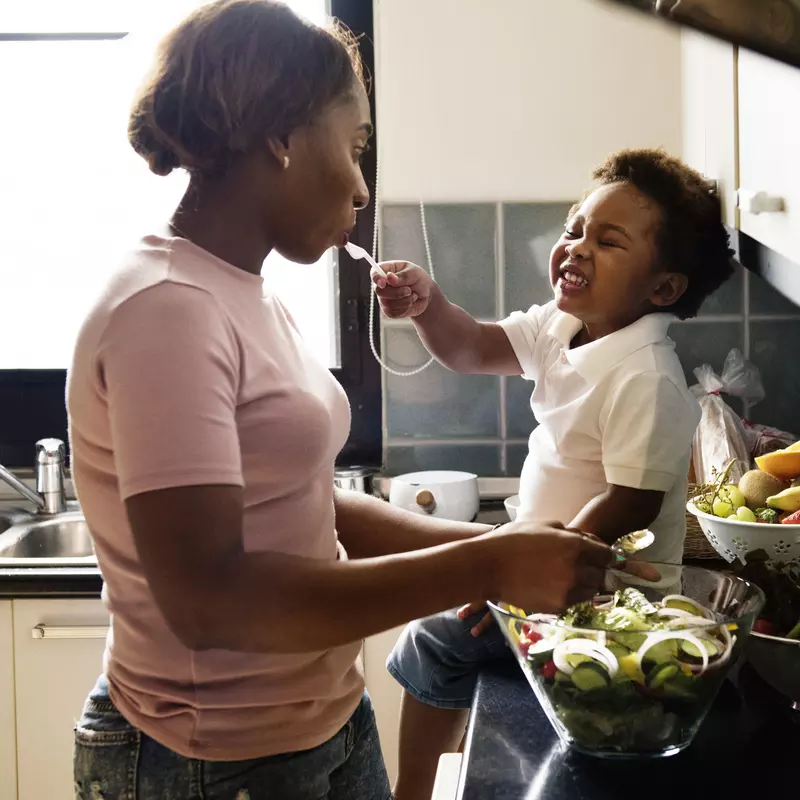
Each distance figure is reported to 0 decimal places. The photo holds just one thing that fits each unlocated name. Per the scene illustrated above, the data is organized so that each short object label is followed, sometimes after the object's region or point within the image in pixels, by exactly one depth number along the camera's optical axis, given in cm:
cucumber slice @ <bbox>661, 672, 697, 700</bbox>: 99
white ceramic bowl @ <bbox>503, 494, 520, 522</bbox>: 191
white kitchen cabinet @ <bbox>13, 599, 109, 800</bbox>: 189
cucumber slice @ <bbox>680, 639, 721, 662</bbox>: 98
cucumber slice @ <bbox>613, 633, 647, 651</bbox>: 97
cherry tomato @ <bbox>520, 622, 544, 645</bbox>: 102
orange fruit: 157
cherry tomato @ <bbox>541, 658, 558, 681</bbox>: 102
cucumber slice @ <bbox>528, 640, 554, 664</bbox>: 101
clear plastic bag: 192
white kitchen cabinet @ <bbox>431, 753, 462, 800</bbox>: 124
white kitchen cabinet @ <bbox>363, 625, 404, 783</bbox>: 196
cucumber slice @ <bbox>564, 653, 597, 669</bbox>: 99
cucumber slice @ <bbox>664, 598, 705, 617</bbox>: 111
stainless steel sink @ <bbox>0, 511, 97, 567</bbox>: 214
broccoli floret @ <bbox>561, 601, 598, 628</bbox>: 107
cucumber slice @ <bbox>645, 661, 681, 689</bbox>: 98
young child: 135
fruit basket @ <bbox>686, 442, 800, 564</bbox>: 133
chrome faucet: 223
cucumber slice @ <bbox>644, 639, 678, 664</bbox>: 97
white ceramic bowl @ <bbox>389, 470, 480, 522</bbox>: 207
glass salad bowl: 98
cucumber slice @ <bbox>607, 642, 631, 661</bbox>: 98
